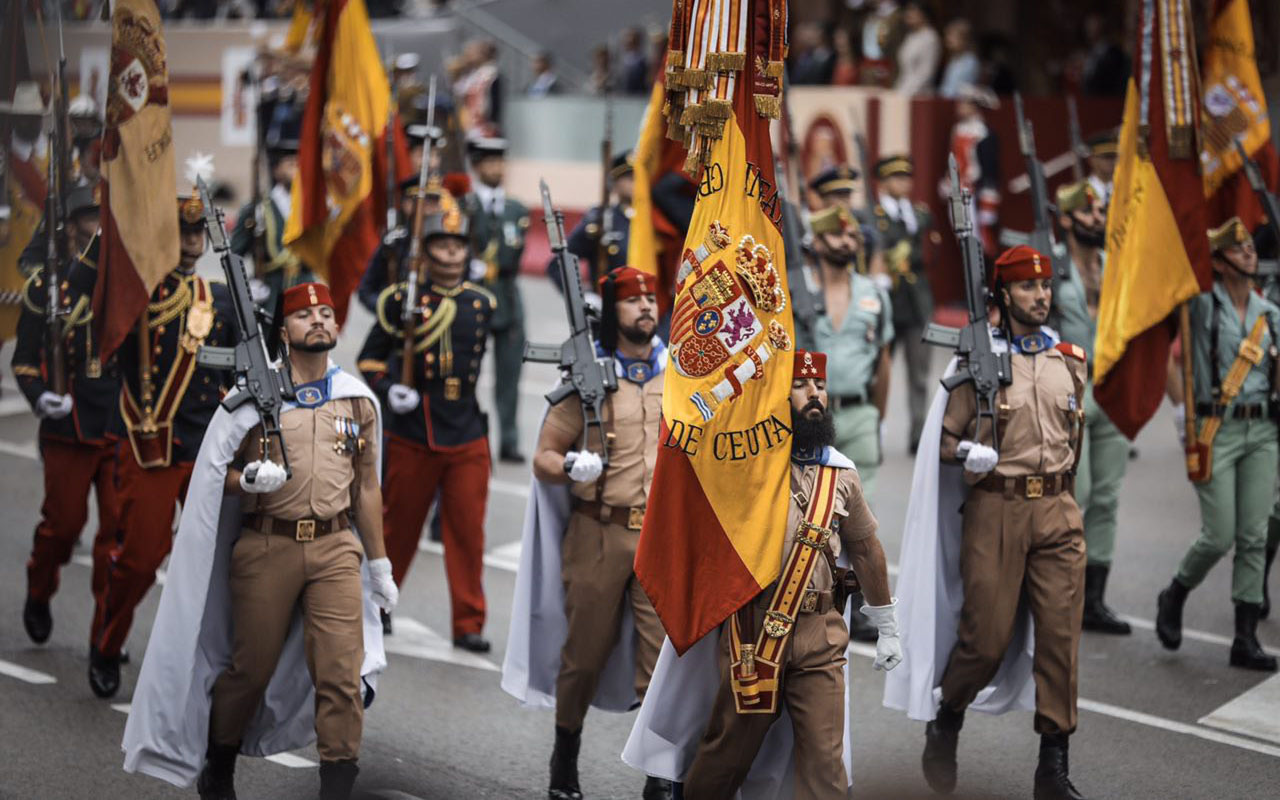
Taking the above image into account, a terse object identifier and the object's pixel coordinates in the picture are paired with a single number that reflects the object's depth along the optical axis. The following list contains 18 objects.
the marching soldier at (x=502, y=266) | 27.83
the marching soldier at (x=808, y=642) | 12.41
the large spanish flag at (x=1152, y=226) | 18.47
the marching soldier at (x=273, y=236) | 25.77
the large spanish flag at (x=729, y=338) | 12.53
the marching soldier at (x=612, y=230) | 25.59
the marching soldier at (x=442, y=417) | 19.52
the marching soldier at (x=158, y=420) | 17.52
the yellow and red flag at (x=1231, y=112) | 20.61
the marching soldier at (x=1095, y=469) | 20.19
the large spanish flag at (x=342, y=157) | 23.50
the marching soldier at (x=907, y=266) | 28.83
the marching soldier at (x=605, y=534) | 15.26
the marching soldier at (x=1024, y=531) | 14.98
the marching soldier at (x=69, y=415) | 18.55
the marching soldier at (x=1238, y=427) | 18.75
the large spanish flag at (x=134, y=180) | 17.02
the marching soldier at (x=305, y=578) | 14.17
